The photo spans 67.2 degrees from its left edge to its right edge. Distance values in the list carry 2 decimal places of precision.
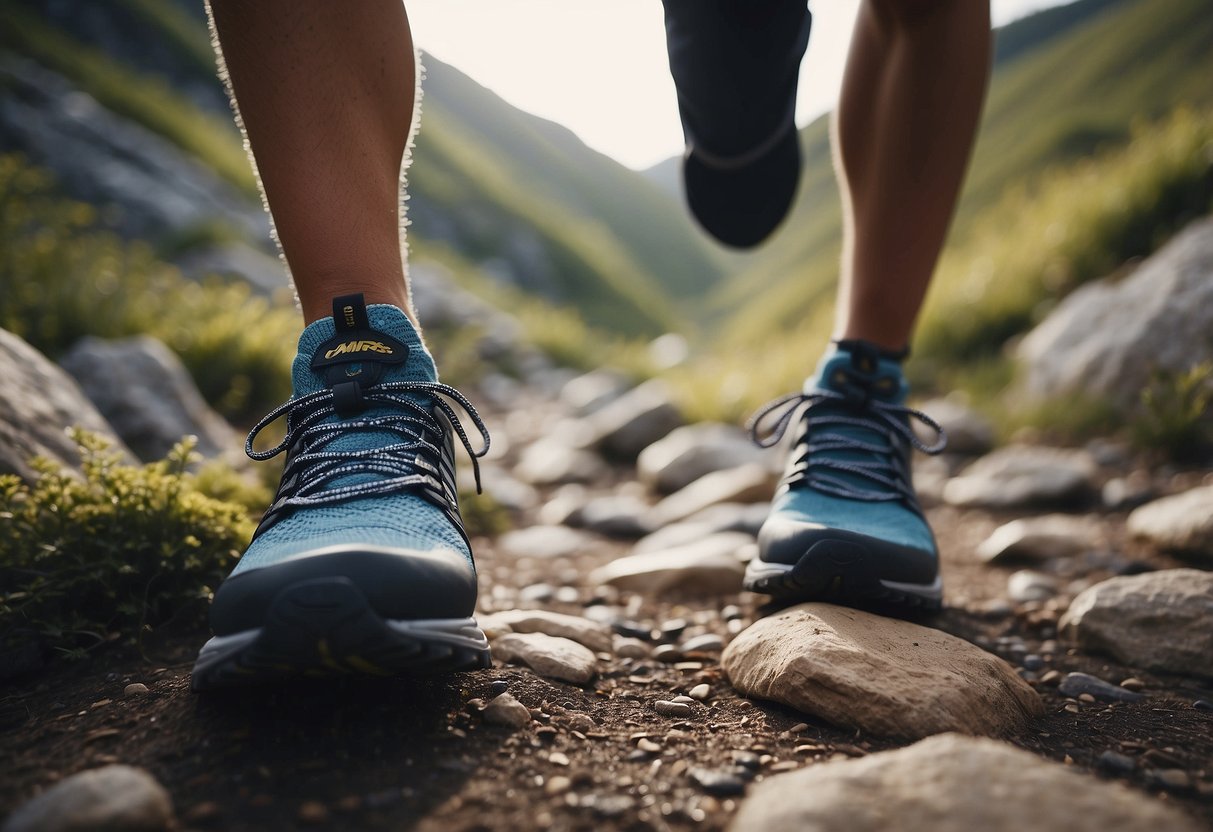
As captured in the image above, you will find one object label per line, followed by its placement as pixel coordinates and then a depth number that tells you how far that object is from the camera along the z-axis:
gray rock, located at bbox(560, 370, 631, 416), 4.47
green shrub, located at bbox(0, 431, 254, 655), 0.53
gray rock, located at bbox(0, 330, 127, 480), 0.61
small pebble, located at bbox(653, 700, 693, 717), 0.49
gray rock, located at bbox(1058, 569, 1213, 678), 0.56
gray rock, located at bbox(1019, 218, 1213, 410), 1.08
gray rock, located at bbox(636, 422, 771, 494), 1.25
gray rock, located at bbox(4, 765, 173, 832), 0.34
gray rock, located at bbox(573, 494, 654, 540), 1.04
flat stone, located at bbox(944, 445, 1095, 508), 0.98
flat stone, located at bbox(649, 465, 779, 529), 1.03
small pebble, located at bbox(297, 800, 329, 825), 0.36
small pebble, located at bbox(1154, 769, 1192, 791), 0.41
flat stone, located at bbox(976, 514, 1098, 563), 0.81
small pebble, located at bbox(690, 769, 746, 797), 0.40
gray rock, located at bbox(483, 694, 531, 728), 0.45
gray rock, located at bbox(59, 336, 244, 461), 0.86
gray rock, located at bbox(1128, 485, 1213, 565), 0.72
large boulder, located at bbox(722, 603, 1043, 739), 0.45
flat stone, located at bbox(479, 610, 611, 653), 0.58
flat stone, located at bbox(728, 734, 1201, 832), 0.33
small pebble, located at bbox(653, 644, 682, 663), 0.58
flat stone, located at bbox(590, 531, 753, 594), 0.72
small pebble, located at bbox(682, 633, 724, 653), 0.59
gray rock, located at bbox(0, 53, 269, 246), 6.38
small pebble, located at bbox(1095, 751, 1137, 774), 0.43
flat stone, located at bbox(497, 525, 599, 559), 0.92
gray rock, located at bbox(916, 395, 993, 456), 1.28
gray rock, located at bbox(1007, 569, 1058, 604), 0.71
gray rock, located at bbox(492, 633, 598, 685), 0.52
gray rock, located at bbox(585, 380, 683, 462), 3.40
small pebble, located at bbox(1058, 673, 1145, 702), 0.52
